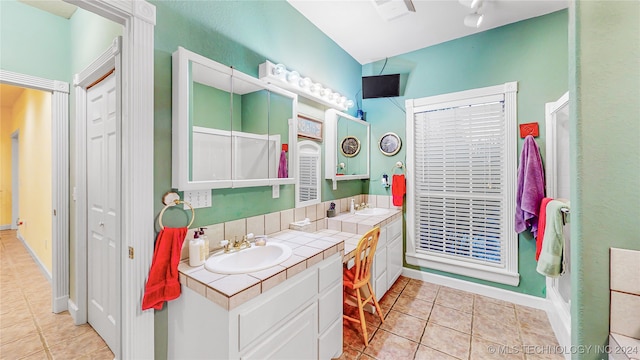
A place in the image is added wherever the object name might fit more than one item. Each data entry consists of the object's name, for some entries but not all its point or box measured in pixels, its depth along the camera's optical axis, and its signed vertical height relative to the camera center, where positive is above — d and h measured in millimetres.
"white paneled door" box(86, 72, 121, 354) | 1678 -199
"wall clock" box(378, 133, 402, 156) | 3057 +456
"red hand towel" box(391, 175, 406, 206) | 2941 -119
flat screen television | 3002 +1184
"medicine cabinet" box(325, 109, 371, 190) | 2619 +385
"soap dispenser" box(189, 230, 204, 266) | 1307 -393
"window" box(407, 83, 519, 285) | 2482 -46
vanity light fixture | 1859 +850
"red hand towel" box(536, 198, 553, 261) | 1975 -363
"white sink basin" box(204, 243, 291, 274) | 1238 -463
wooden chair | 1830 -756
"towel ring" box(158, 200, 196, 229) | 1305 -156
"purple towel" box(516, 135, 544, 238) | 2193 -79
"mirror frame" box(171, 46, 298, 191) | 1345 +332
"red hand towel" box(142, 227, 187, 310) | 1232 -468
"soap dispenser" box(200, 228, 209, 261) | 1347 -368
